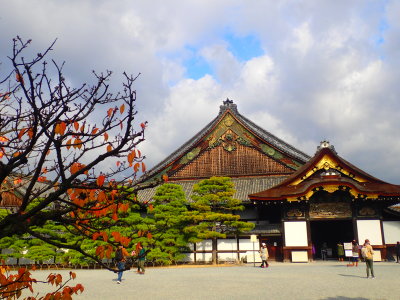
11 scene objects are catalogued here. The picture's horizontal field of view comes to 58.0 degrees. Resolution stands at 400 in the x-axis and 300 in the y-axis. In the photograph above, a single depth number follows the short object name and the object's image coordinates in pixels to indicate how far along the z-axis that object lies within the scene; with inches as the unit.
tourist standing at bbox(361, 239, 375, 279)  576.4
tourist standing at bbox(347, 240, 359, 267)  826.8
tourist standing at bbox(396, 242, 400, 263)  921.3
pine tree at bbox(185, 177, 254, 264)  948.0
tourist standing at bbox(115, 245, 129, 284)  584.3
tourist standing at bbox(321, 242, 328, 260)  1098.2
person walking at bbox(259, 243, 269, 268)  835.4
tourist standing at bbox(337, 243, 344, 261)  1002.1
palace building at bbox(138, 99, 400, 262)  983.6
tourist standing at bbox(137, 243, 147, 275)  755.7
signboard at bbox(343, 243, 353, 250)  933.8
